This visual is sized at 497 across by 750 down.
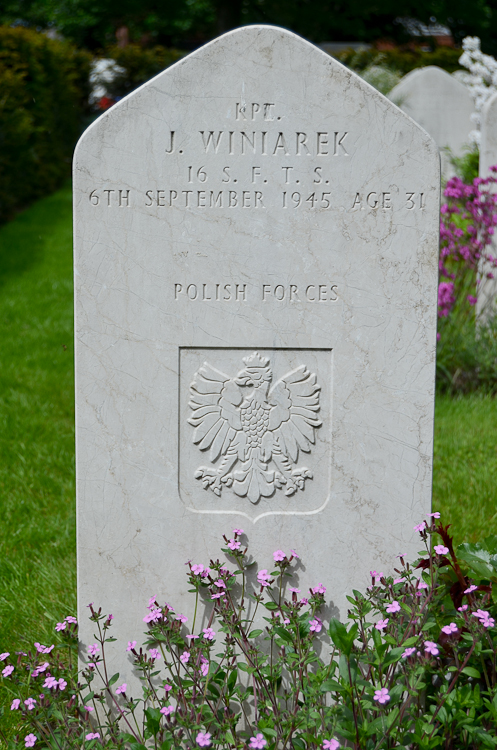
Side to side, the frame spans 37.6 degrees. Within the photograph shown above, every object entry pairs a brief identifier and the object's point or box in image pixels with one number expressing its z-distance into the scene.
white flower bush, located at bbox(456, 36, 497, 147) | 7.77
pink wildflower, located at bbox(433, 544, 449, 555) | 1.92
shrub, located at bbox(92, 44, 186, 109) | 14.14
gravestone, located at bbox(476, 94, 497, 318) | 5.01
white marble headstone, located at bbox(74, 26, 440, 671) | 2.00
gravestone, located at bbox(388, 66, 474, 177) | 7.65
